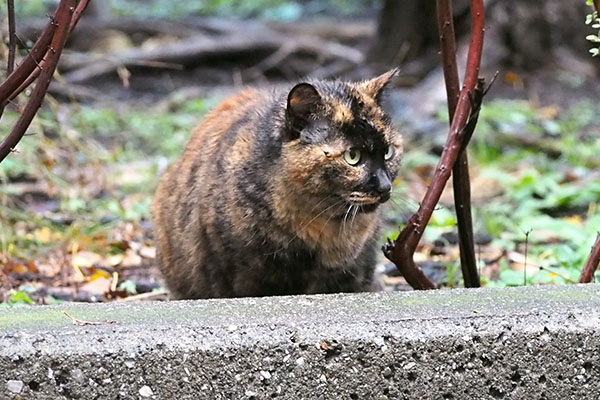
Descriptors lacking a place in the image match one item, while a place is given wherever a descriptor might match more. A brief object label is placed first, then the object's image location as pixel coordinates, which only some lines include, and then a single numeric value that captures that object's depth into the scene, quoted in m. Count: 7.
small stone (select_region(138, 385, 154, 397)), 4.17
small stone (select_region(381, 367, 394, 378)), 4.34
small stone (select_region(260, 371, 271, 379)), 4.26
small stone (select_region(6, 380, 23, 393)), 4.04
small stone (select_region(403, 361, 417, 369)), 4.34
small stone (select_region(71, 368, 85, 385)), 4.09
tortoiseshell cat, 5.70
